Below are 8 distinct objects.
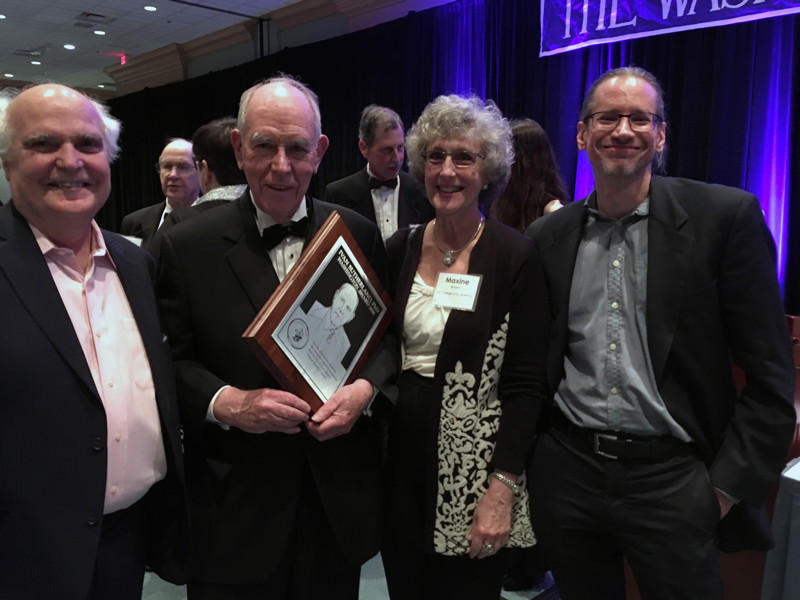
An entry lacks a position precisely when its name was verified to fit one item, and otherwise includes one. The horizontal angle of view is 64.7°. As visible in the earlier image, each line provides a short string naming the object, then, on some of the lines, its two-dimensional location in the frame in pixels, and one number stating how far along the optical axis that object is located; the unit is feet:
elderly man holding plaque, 4.68
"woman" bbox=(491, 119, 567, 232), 8.41
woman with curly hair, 5.09
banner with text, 12.79
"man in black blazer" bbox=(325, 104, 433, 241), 12.53
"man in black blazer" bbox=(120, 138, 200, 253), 12.00
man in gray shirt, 4.81
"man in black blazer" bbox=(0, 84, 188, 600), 3.75
